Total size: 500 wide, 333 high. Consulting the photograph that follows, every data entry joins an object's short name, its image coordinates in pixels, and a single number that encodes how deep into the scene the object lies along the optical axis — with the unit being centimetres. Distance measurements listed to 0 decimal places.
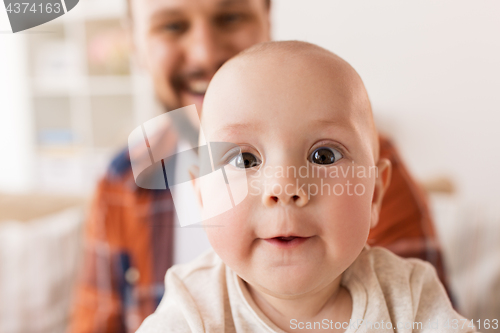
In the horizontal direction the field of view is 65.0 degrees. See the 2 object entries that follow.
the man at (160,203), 48
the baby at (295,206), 28
